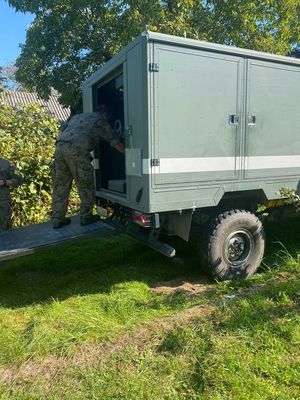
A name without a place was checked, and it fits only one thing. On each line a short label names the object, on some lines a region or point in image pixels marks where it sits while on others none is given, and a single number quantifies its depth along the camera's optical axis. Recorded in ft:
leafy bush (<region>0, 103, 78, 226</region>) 23.82
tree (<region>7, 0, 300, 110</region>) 30.01
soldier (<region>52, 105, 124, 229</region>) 15.52
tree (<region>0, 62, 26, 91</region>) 148.82
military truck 12.64
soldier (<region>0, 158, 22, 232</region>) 18.42
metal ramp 13.65
